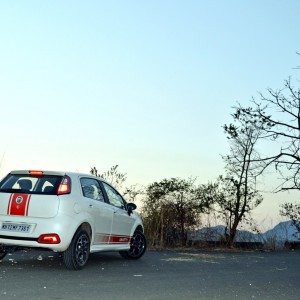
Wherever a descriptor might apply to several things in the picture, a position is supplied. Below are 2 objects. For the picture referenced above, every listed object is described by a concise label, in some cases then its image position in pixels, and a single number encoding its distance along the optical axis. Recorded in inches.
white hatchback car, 379.9
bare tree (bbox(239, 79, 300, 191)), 1093.1
